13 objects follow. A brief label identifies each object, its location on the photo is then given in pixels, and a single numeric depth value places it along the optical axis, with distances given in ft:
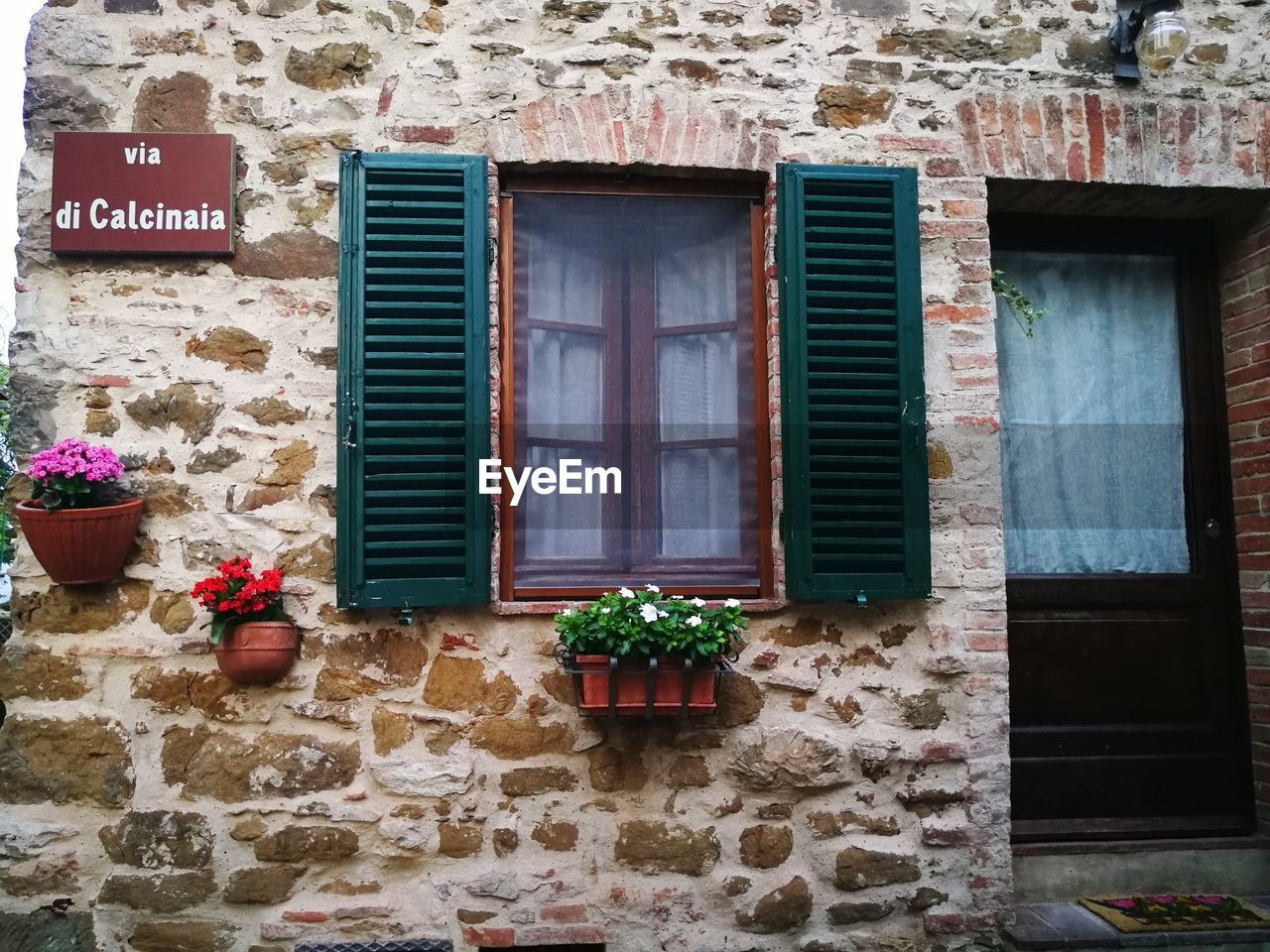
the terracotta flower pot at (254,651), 9.12
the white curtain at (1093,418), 11.58
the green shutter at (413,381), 9.45
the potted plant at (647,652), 8.89
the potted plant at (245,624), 9.03
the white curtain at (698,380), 10.57
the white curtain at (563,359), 10.43
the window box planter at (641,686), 9.01
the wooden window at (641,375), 10.41
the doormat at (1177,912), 9.82
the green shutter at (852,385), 9.89
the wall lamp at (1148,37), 10.15
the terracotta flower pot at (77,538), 8.95
